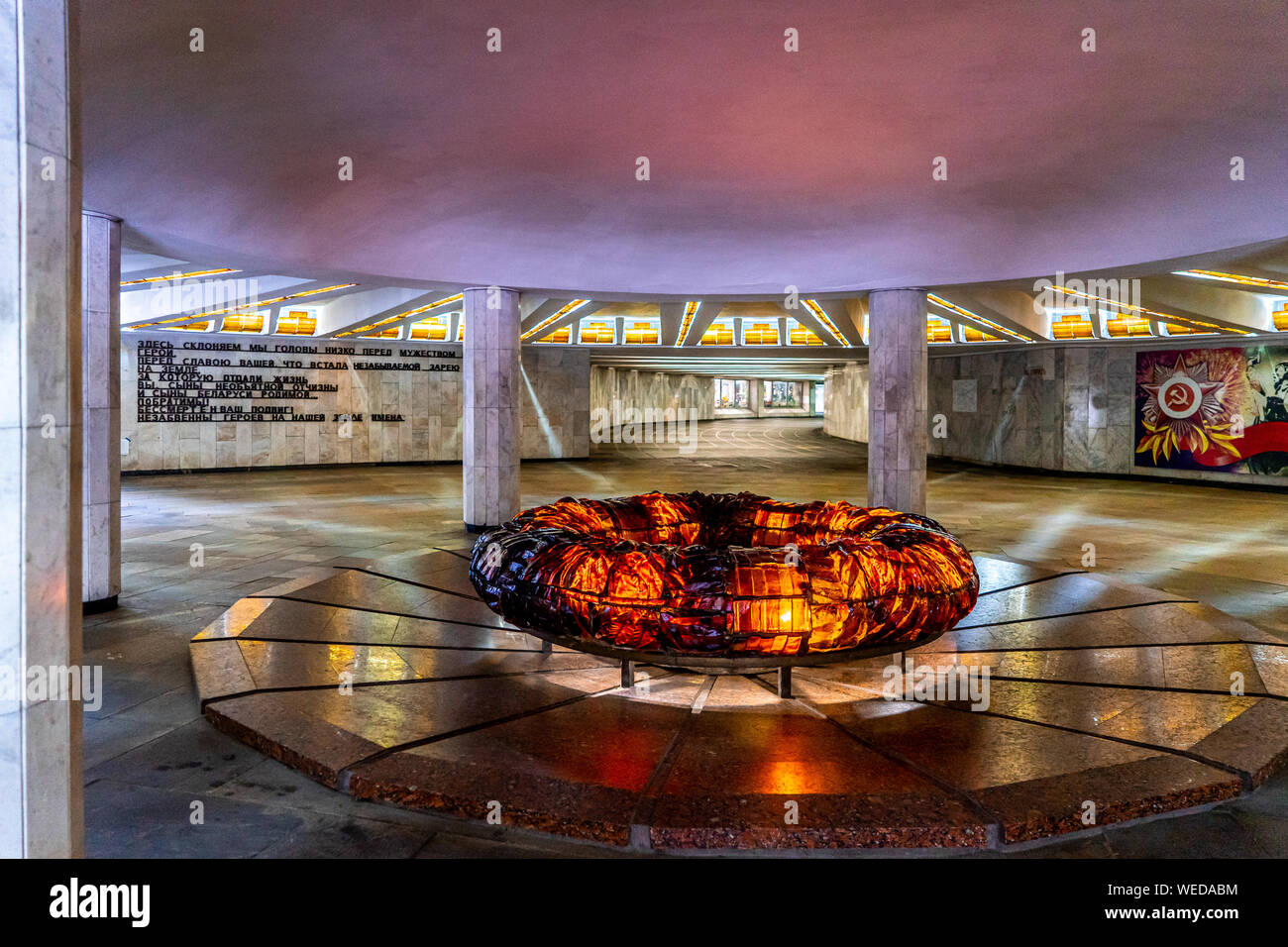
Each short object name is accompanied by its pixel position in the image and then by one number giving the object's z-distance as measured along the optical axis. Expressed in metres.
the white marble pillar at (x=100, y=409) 8.38
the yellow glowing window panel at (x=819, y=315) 21.47
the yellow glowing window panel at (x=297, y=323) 23.77
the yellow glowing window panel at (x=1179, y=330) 20.20
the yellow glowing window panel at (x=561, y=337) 25.69
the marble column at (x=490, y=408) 13.30
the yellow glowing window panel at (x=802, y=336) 25.39
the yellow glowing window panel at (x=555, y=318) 21.67
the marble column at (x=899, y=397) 12.34
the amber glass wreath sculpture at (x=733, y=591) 5.25
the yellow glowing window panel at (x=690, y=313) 21.70
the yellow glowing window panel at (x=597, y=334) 25.05
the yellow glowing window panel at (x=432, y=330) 24.83
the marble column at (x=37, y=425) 2.59
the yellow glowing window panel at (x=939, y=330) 24.55
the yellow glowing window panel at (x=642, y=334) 24.78
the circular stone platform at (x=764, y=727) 4.03
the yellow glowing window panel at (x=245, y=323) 23.28
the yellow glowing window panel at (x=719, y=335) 25.69
